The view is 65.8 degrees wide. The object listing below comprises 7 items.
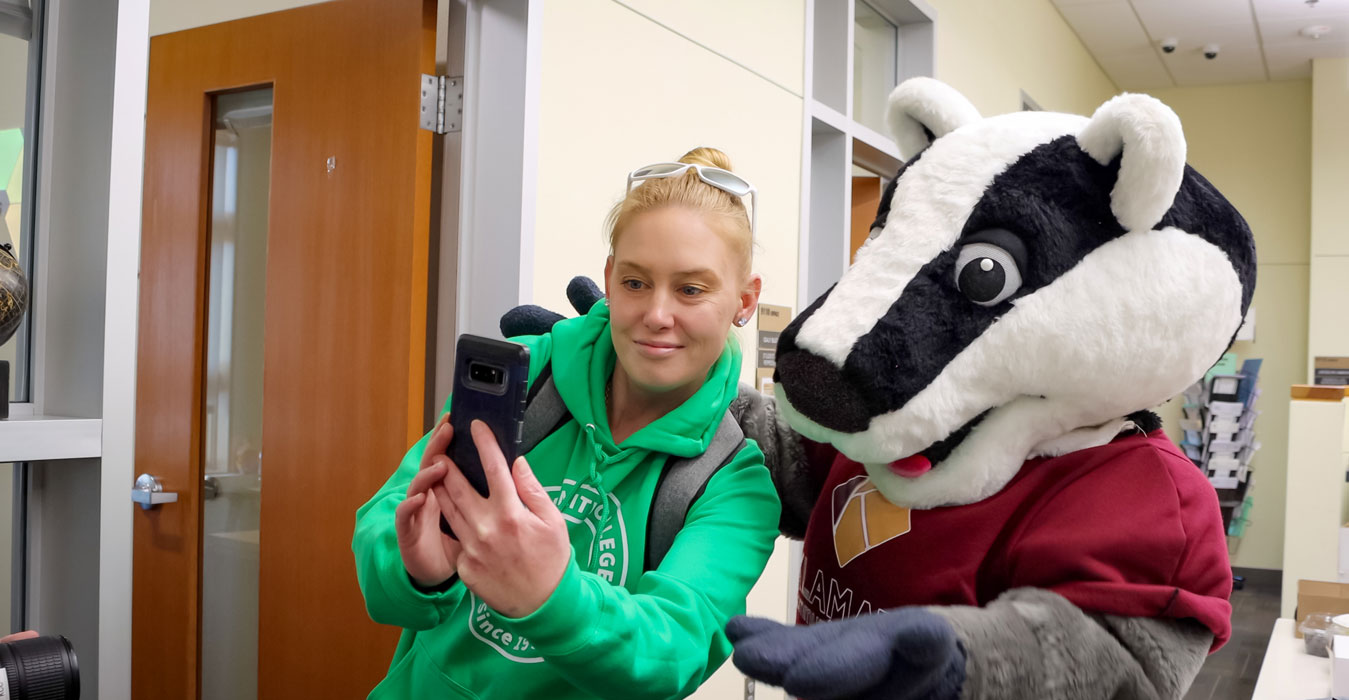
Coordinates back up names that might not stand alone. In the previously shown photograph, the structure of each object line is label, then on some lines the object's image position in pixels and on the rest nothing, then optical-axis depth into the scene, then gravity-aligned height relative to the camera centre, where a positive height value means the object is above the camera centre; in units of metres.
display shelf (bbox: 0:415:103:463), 1.18 -0.11
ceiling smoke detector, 6.12 +2.04
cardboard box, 2.62 -0.57
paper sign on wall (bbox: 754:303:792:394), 3.08 +0.07
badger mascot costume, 0.83 -0.01
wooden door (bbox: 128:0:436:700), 2.10 +0.07
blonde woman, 0.92 -0.15
